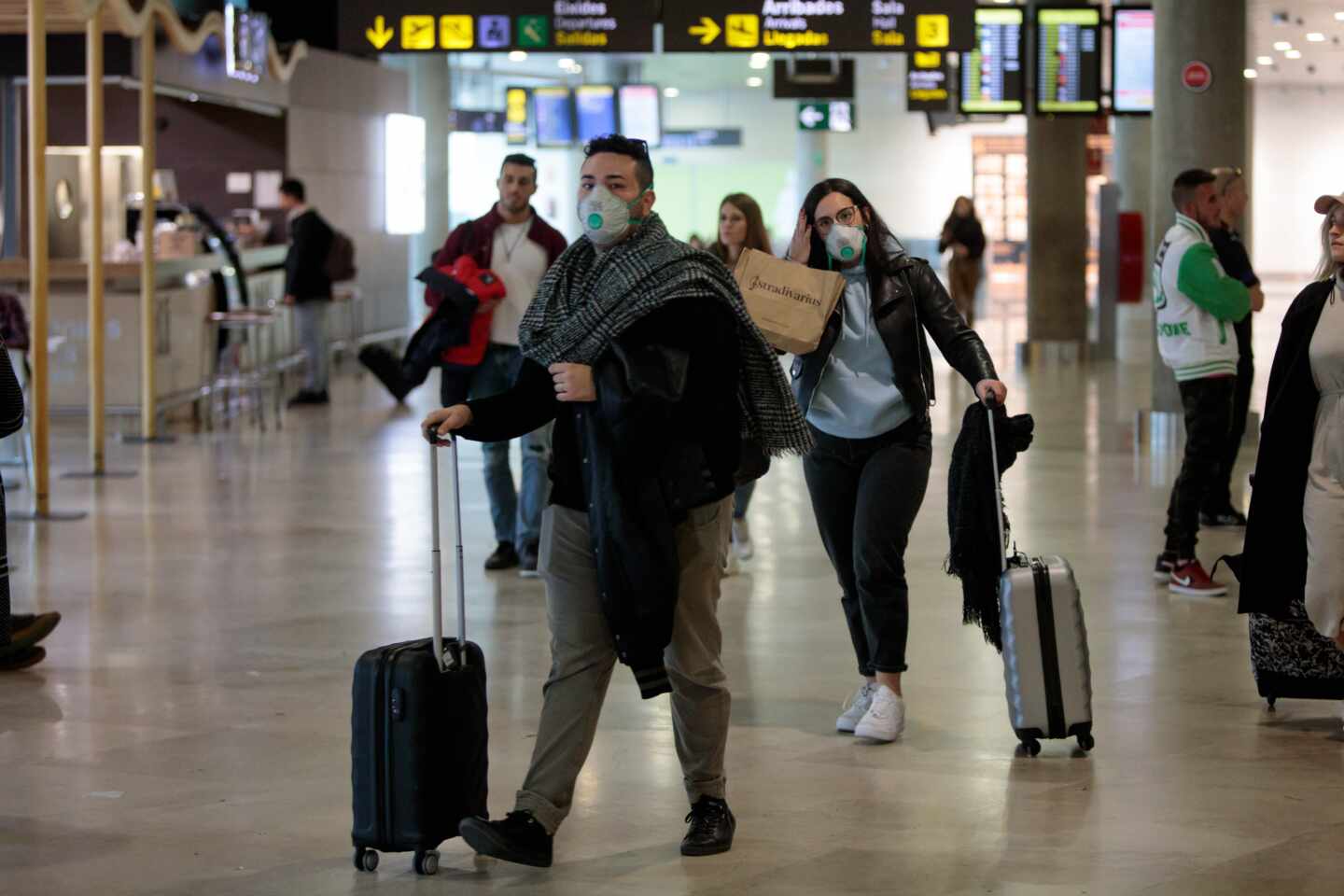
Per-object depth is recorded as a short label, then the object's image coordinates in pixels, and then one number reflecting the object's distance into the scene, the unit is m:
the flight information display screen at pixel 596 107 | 32.47
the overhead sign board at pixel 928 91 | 21.95
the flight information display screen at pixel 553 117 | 32.69
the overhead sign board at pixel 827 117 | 30.36
